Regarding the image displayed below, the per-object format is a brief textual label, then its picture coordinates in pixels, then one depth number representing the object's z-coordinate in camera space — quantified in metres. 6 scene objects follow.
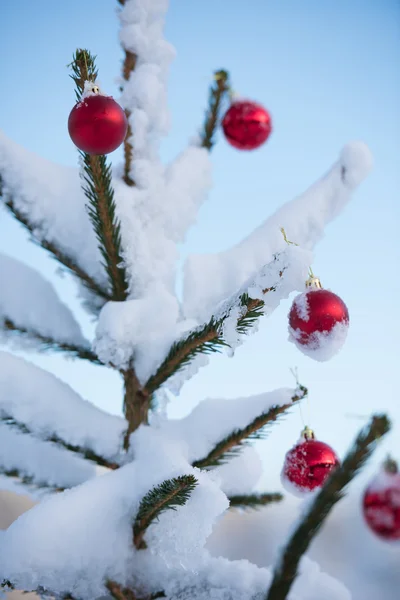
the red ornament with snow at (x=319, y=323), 0.94
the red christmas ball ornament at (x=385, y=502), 0.71
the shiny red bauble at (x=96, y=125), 1.00
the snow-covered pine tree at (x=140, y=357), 0.99
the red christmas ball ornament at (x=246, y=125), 1.66
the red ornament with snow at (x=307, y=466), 1.20
